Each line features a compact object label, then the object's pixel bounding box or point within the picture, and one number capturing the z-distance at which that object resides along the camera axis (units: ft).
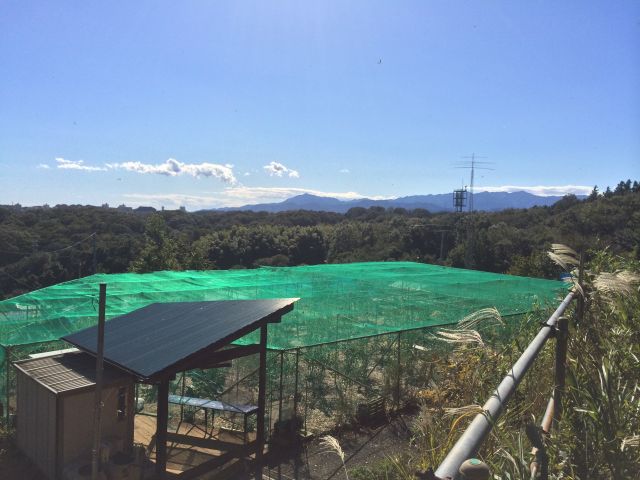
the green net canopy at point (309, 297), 34.96
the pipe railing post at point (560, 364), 6.48
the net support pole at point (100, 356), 13.47
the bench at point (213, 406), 24.25
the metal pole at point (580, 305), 8.70
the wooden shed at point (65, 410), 19.65
